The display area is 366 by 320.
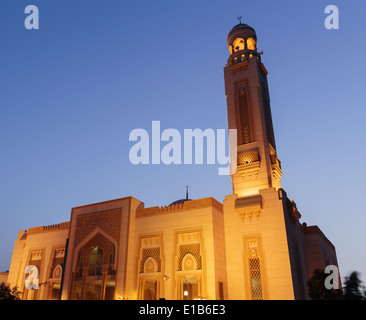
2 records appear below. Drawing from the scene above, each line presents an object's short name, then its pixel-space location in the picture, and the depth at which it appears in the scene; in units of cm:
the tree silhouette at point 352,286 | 1568
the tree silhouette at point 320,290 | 1640
